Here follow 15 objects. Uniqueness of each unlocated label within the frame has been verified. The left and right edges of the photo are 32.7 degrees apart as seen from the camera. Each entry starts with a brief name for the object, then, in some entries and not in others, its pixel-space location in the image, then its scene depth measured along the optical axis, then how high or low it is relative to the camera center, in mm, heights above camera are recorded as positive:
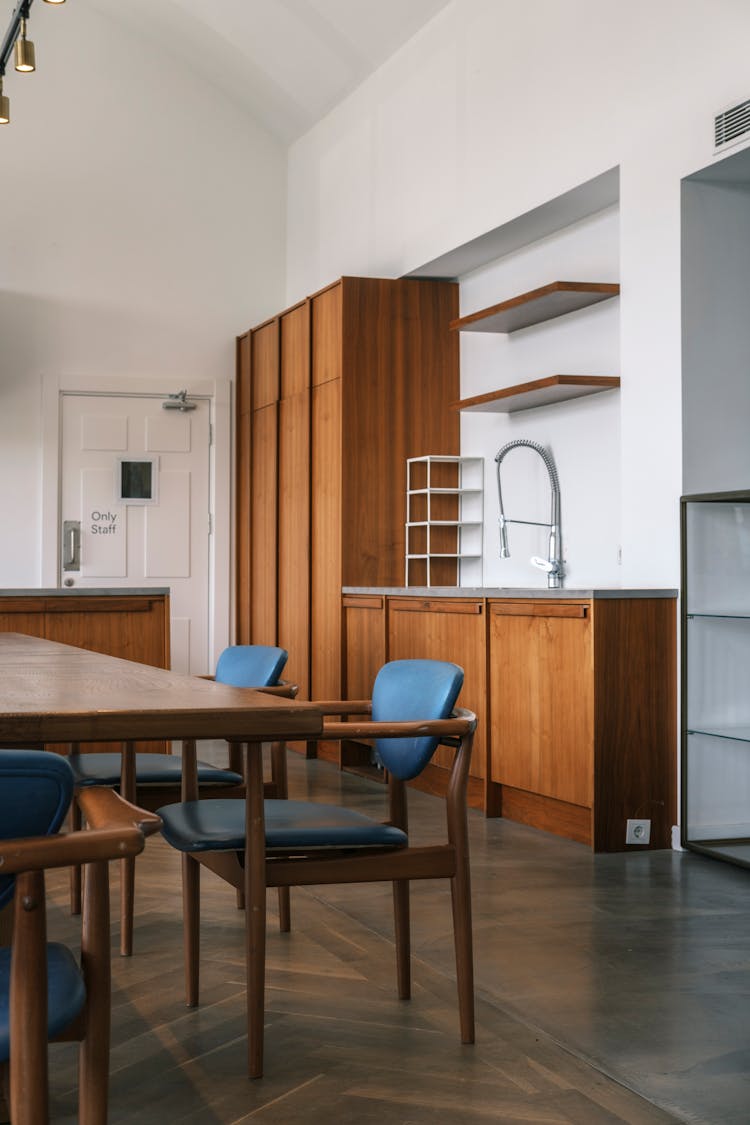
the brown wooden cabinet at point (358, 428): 7043 +778
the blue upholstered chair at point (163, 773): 3354 -567
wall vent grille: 4387 +1534
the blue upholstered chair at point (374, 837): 2516 -549
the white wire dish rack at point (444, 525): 7055 +231
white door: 8906 +459
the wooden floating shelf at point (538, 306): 5418 +1189
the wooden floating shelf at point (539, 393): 5441 +797
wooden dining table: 2021 -245
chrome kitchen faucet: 5912 +165
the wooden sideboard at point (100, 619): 6055 -251
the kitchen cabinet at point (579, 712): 4656 -555
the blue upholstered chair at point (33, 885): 1504 -382
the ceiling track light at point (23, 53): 4828 +1957
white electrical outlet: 4672 -973
